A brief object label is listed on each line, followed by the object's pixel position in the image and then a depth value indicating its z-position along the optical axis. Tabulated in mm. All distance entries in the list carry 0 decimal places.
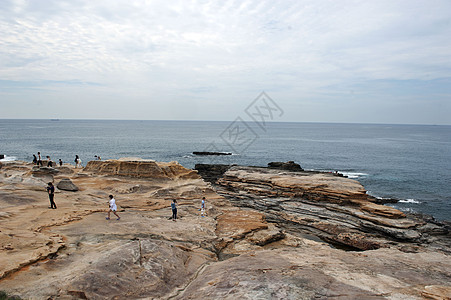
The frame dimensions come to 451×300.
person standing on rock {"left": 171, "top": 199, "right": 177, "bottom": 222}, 17828
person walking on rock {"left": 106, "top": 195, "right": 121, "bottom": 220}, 16078
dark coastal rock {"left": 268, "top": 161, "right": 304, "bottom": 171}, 47100
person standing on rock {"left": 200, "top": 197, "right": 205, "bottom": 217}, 20177
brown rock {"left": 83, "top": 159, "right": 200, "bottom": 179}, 30797
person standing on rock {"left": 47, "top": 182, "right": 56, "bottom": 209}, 16781
